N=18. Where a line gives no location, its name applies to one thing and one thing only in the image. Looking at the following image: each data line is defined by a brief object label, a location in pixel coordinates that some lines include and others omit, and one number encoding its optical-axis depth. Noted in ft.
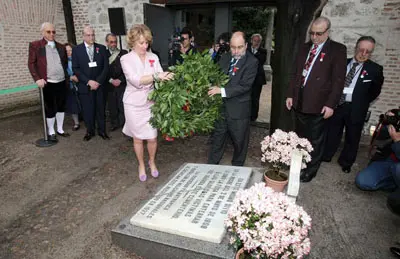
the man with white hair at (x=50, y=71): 15.83
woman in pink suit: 10.76
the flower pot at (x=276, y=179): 10.19
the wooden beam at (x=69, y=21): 26.66
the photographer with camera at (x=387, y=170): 10.13
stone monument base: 7.36
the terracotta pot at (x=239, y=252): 6.25
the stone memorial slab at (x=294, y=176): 8.80
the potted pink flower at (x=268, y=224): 5.14
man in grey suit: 11.53
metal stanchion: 16.81
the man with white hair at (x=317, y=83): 11.05
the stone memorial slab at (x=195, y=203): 7.95
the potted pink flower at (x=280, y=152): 9.98
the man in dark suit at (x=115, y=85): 17.83
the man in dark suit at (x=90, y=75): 16.31
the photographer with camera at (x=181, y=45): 16.26
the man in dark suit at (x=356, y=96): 12.57
